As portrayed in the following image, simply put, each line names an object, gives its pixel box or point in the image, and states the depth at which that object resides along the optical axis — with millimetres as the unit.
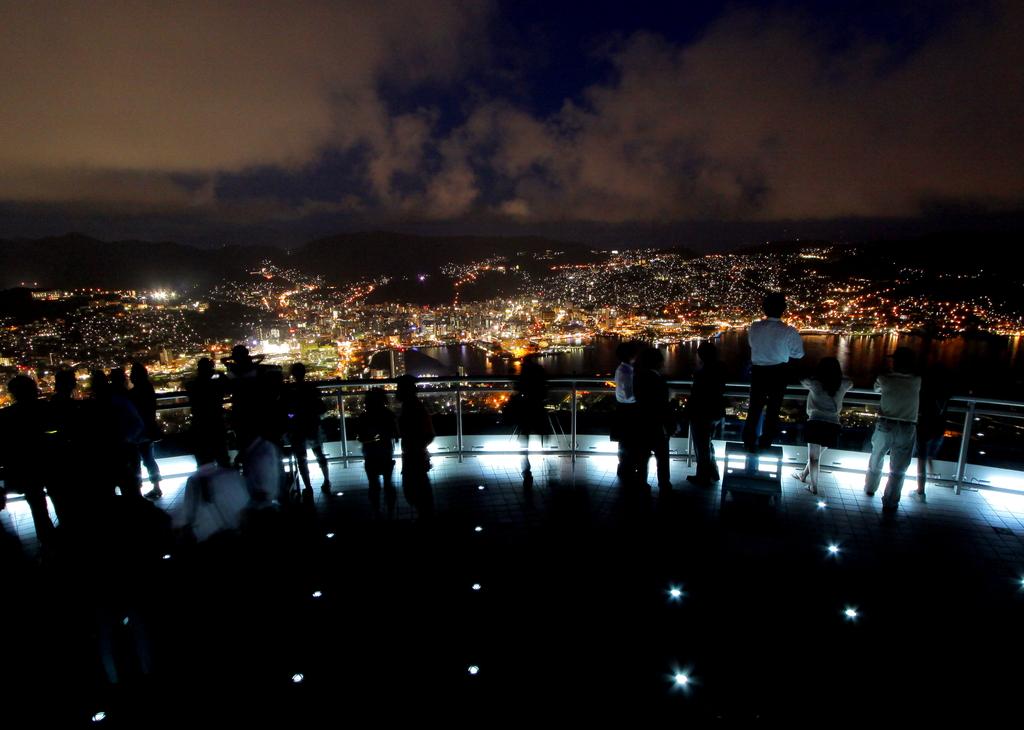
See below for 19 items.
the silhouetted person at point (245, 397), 4656
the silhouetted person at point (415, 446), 4816
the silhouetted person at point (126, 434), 4883
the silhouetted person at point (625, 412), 5184
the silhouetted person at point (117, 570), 2783
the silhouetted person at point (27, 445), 4148
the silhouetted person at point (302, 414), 5293
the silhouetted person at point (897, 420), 4699
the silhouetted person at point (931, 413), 4828
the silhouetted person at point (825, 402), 4910
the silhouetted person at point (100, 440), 2934
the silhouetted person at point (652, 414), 4977
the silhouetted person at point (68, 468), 2896
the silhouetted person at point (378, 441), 5027
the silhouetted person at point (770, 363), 4711
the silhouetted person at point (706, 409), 5223
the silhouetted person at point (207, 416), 5383
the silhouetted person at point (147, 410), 5539
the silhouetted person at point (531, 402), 5445
